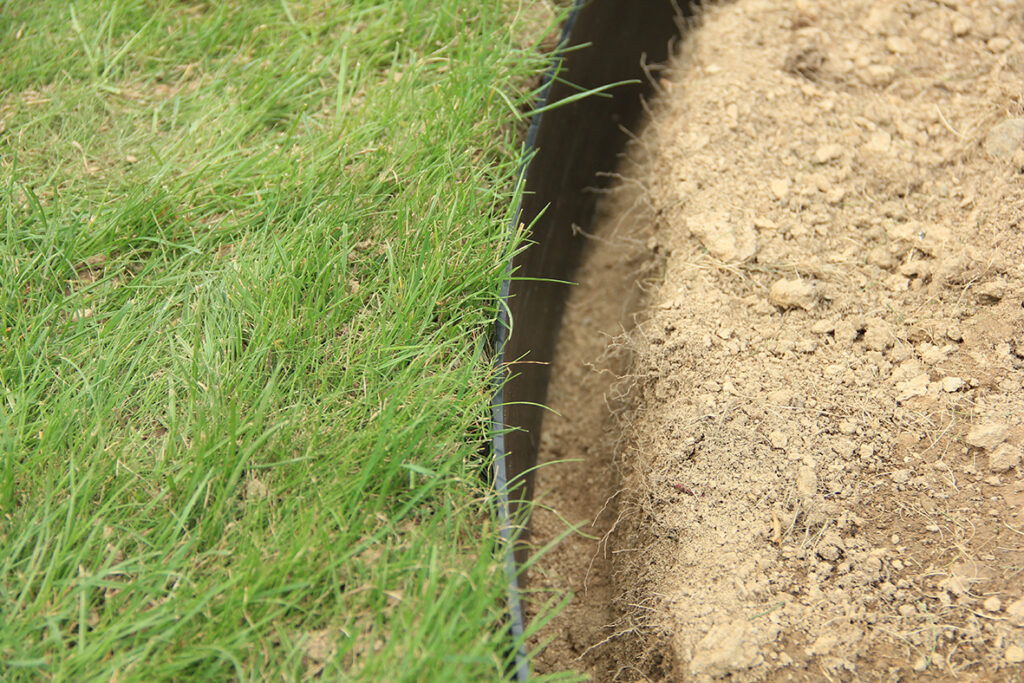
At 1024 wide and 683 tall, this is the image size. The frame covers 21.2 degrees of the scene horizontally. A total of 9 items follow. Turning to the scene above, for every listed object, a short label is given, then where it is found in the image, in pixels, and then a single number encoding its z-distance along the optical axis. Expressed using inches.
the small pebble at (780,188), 76.1
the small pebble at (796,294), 74.2
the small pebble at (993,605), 70.0
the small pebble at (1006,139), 75.6
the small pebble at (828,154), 76.7
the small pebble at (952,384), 72.6
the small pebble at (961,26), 79.0
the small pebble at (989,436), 71.8
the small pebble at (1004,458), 71.7
